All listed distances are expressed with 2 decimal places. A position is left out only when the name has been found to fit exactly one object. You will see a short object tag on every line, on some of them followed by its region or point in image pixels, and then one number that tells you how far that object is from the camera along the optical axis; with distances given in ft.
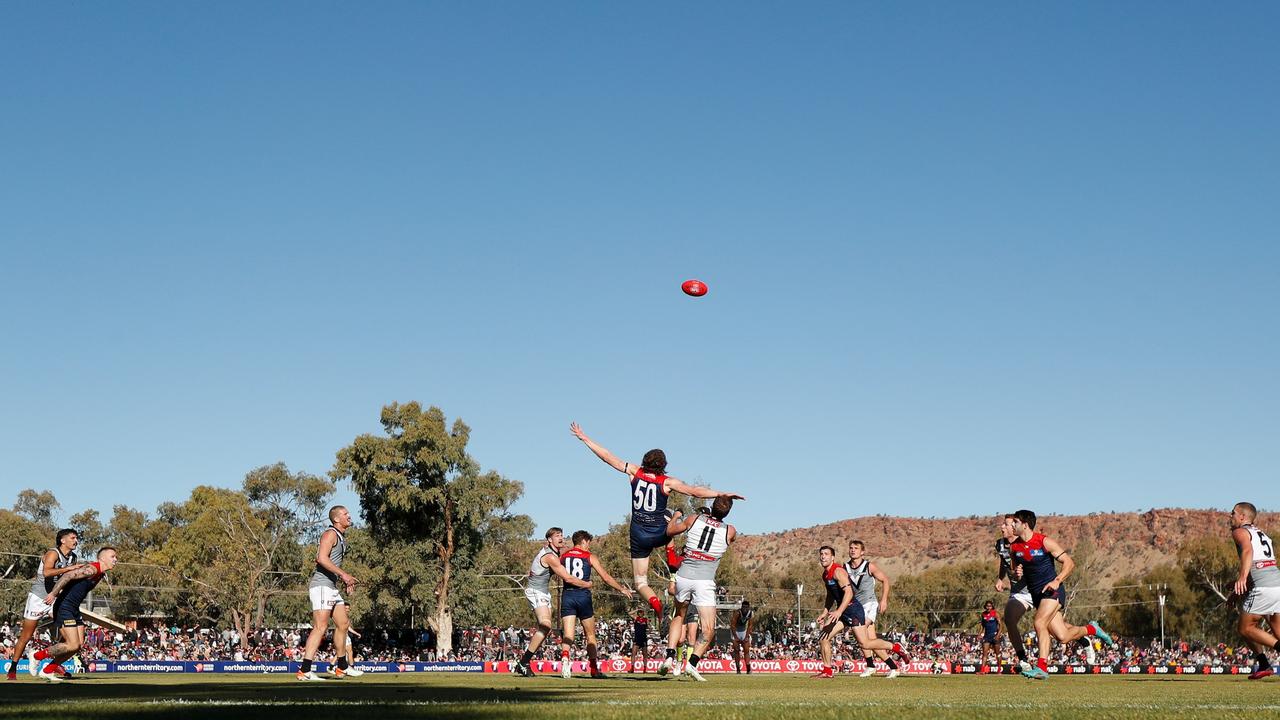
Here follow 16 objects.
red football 77.97
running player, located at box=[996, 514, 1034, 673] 60.80
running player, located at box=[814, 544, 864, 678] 70.74
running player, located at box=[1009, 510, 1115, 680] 59.31
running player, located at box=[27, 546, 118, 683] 58.44
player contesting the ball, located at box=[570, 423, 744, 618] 55.67
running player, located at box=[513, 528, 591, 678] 63.21
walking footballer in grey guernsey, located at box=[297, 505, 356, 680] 56.29
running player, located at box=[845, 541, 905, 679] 73.67
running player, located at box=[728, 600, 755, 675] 132.87
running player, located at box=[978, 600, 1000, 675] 114.52
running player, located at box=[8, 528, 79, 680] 59.57
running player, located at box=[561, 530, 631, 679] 62.49
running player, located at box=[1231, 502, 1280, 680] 55.36
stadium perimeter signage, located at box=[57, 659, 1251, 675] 138.21
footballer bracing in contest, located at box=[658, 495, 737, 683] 55.11
